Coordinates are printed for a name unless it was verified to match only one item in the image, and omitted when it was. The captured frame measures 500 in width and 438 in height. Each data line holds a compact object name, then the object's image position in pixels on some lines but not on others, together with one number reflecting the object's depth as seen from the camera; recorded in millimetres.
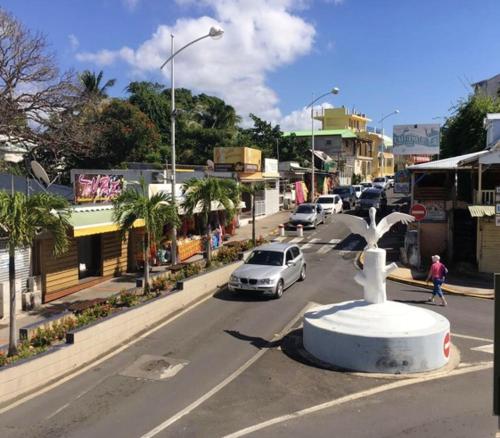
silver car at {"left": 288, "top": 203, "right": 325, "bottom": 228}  35438
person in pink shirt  17109
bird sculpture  12734
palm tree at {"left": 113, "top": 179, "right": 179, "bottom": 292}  16094
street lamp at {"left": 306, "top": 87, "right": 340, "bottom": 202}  38894
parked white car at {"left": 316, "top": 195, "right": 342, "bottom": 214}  41688
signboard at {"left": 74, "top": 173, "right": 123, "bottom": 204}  18219
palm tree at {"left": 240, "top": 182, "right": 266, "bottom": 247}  26297
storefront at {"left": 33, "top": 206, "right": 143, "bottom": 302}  17391
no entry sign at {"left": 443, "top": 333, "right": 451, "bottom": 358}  11516
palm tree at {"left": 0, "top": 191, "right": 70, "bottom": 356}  10844
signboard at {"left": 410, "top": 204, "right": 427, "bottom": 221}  24164
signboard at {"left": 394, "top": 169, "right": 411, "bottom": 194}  42931
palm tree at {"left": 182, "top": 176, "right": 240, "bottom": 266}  21031
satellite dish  17469
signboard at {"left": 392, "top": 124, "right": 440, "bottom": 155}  45125
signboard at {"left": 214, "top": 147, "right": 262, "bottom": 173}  39125
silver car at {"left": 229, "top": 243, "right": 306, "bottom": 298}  17750
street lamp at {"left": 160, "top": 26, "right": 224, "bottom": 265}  20844
